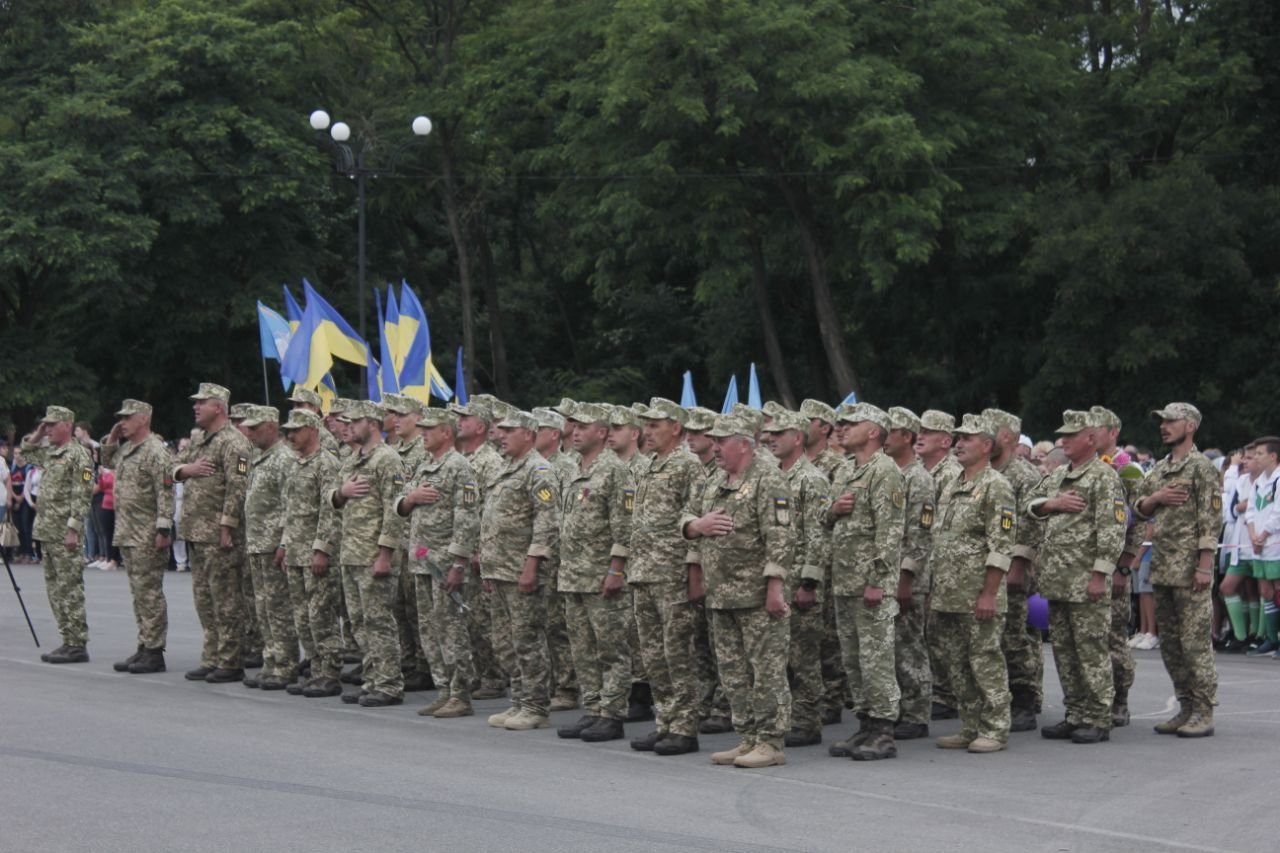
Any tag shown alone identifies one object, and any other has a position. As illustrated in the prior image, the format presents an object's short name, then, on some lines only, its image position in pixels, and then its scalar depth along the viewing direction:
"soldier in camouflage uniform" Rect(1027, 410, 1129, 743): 11.34
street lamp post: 29.33
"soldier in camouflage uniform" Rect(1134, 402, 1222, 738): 11.56
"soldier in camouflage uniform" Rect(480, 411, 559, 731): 12.04
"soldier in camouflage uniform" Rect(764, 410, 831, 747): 11.12
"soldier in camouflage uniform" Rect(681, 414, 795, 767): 10.40
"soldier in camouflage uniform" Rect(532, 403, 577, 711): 13.02
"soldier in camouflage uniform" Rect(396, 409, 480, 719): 12.51
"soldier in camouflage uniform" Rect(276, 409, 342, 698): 13.46
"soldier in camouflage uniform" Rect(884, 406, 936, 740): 11.73
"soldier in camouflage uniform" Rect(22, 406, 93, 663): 15.41
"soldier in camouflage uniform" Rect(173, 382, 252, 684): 14.41
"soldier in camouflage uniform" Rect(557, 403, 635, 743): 11.68
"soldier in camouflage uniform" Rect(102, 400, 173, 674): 14.84
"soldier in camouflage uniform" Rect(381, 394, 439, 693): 13.97
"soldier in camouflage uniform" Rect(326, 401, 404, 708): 13.01
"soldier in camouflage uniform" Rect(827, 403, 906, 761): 10.83
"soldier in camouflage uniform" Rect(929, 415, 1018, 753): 11.03
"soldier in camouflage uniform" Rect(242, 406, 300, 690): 13.89
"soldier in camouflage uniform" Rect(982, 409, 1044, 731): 11.88
